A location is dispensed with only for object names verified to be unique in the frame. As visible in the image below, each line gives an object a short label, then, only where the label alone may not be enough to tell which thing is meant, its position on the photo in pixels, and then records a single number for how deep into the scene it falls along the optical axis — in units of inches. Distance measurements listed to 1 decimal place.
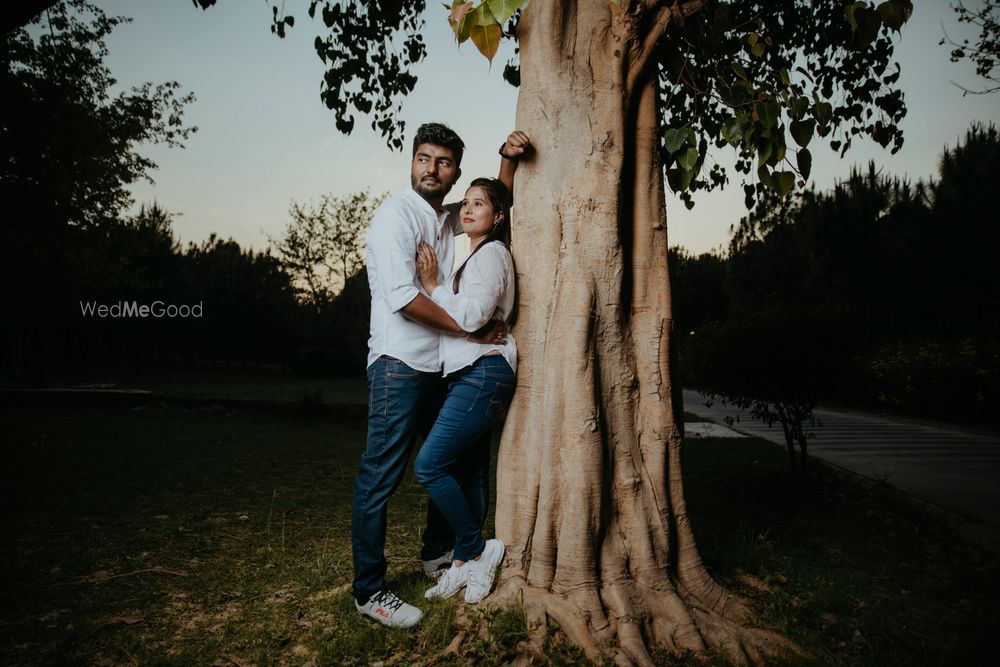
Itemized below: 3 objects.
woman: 116.9
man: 115.7
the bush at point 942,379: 474.3
